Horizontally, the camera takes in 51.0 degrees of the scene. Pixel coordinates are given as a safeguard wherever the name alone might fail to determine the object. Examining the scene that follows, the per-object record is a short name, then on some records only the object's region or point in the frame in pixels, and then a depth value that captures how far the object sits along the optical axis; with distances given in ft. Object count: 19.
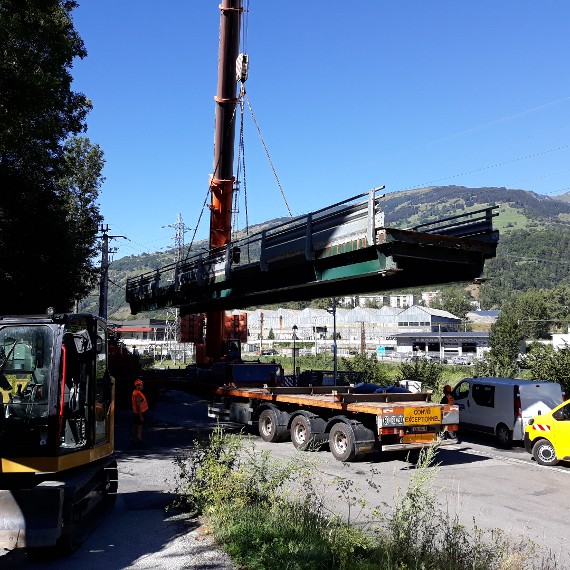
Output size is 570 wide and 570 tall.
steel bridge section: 43.14
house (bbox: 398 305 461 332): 374.84
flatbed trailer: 42.45
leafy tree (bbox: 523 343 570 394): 65.82
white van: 50.80
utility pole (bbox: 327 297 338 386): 73.46
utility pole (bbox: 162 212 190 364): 239.91
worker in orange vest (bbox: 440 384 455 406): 52.03
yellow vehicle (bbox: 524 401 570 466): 42.14
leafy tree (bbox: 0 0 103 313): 41.91
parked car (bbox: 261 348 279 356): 281.54
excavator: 20.29
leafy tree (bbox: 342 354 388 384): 101.14
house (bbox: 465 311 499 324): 509.92
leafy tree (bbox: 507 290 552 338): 395.14
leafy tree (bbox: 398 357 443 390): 92.58
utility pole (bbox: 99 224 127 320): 126.82
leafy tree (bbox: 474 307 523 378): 89.10
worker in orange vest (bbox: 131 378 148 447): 47.32
